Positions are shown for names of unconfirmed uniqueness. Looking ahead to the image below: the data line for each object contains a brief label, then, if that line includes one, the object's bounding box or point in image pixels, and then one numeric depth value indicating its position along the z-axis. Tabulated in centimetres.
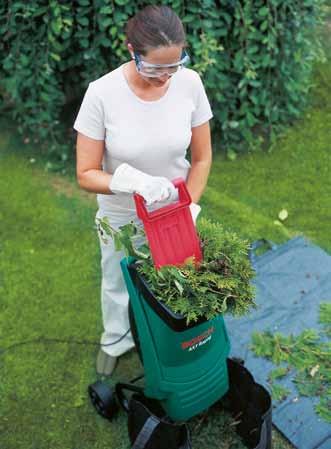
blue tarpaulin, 240
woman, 175
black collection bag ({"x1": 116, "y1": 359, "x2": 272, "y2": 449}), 206
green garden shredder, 176
